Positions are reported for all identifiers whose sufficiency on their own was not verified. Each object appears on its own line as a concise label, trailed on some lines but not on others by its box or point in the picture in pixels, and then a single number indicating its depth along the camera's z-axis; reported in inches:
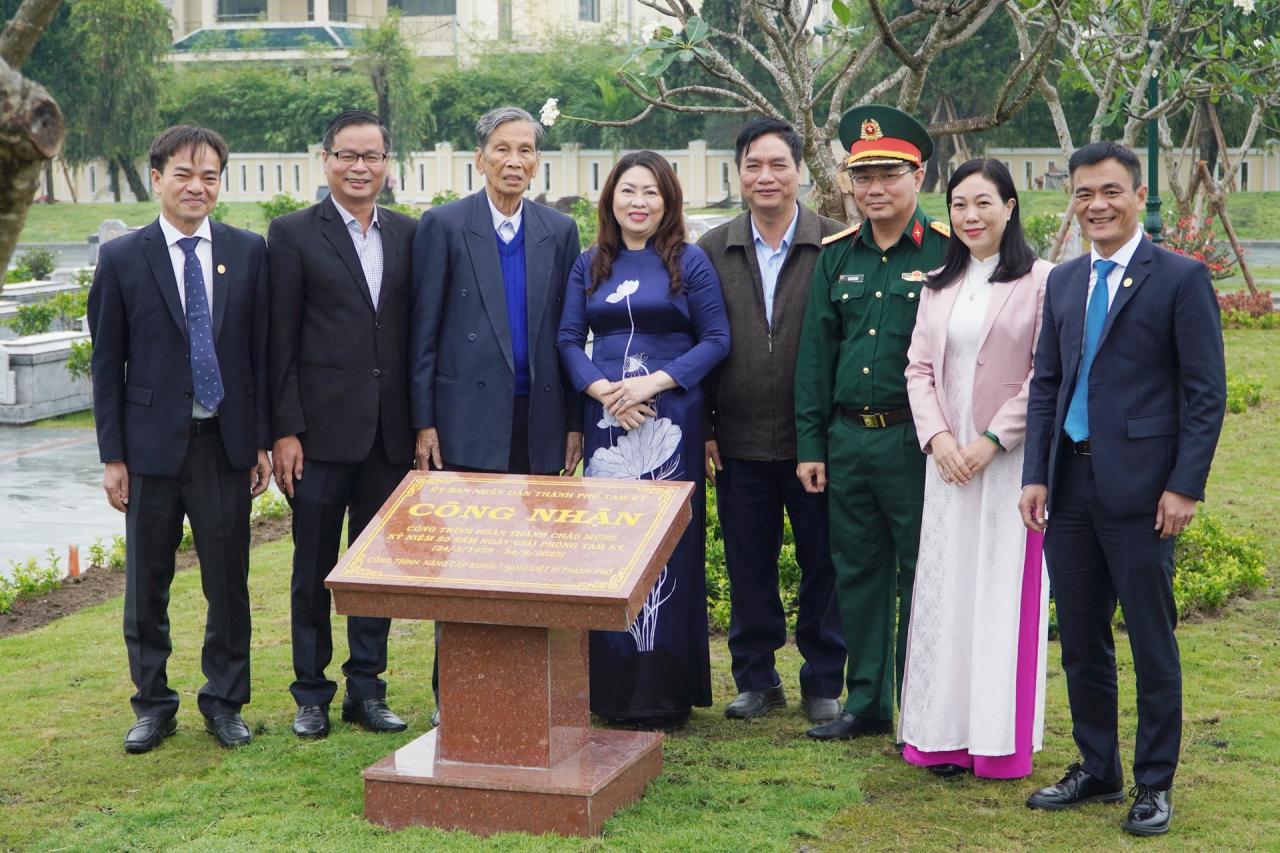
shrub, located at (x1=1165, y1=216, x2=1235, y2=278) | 671.8
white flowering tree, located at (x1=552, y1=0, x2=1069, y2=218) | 223.5
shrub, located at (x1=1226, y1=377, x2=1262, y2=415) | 439.5
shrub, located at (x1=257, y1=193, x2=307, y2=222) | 876.6
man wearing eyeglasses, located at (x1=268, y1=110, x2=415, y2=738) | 194.5
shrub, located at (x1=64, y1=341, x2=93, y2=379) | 475.8
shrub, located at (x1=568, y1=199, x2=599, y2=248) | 907.4
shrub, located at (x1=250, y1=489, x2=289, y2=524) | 347.9
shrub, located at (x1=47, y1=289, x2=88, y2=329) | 540.4
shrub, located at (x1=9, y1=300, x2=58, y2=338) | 542.6
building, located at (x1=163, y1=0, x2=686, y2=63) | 1856.5
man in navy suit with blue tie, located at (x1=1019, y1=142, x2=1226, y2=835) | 155.1
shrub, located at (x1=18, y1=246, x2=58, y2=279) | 823.1
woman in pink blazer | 174.6
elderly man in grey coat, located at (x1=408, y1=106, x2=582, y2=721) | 196.1
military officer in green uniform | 187.0
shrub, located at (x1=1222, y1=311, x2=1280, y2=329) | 626.5
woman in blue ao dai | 196.9
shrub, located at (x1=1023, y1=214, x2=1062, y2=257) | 885.2
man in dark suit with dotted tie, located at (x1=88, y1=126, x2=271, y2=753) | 188.1
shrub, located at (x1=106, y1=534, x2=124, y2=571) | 299.3
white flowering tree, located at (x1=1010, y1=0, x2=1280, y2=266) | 431.2
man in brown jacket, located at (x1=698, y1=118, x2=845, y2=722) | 198.7
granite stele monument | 157.8
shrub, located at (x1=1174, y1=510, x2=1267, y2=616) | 253.0
